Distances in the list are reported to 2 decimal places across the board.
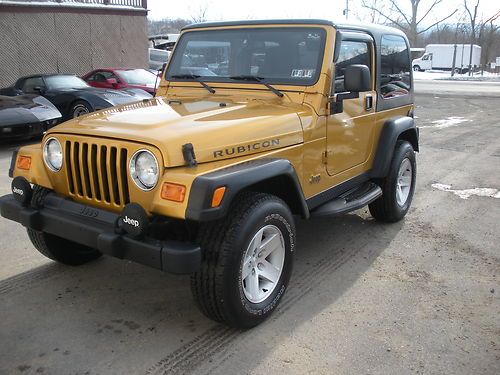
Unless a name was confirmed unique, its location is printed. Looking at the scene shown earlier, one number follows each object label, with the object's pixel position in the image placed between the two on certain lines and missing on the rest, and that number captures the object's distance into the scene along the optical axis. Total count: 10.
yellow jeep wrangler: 2.85
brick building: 15.02
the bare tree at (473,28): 41.96
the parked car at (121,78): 12.56
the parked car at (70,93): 10.54
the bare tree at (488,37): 49.17
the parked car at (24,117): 8.86
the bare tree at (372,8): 56.64
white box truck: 46.03
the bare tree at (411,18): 56.97
